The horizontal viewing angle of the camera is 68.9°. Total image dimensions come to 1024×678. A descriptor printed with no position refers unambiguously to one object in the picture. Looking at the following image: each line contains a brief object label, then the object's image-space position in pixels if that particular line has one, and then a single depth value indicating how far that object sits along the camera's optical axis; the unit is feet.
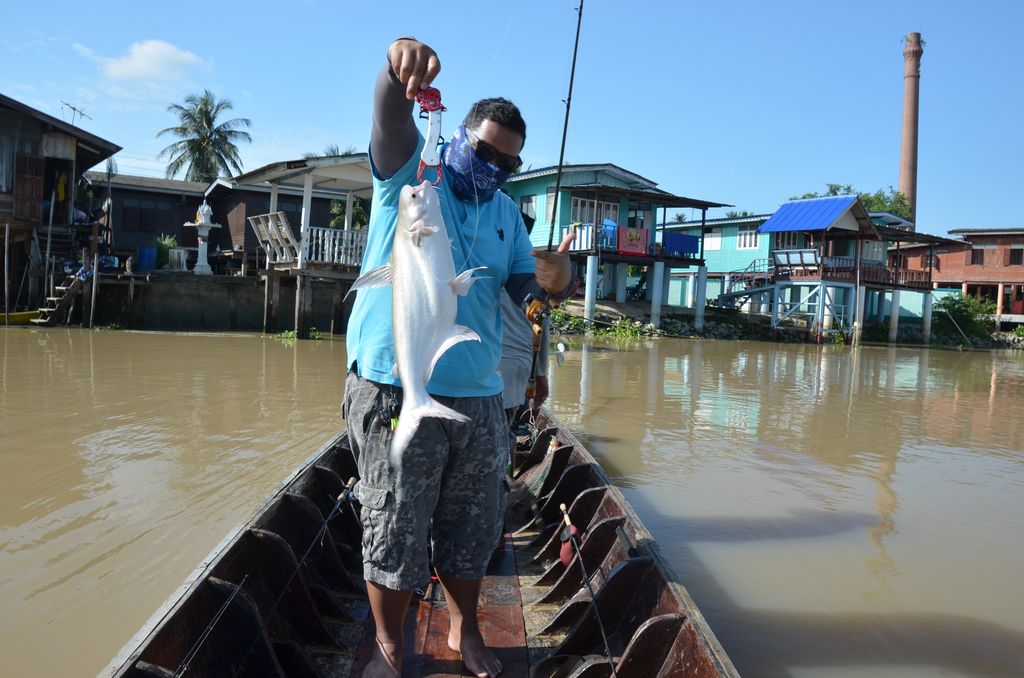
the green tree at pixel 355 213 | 95.86
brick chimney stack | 145.18
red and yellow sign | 85.92
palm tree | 119.24
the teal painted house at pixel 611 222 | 85.35
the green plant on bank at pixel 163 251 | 80.07
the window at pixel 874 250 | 104.12
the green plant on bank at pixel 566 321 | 80.94
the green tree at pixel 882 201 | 145.59
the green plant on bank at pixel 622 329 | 81.00
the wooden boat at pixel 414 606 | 8.48
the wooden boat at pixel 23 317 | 57.88
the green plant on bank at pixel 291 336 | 60.24
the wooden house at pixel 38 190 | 61.93
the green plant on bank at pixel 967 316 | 111.14
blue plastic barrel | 77.25
